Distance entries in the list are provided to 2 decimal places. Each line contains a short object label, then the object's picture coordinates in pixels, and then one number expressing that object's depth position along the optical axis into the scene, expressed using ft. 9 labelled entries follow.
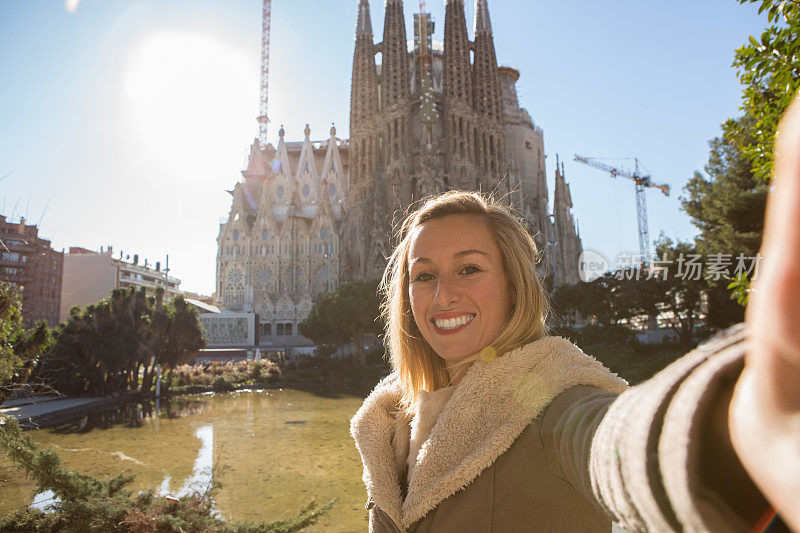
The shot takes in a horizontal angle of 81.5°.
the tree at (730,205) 32.24
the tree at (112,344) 45.42
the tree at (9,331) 15.16
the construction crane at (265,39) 166.55
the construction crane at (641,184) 159.33
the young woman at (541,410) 0.91
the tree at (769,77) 6.68
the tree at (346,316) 67.72
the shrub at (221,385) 57.16
